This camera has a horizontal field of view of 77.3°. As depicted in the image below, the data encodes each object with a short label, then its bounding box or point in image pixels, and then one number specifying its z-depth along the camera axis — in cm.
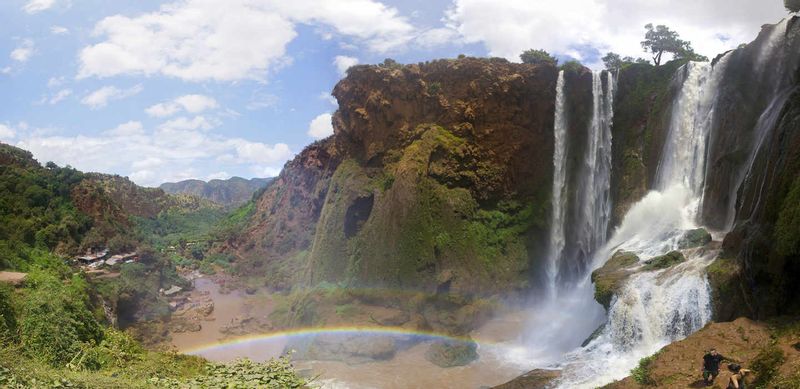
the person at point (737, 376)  1187
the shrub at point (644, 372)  1463
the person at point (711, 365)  1299
